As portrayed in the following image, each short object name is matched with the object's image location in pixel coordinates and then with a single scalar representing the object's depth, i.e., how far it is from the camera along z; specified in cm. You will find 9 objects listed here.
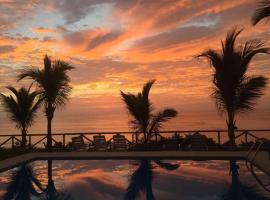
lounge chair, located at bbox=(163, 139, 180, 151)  945
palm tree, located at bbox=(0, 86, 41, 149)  1013
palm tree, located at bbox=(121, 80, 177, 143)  1008
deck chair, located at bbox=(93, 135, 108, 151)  982
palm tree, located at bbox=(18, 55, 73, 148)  977
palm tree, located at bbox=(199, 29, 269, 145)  856
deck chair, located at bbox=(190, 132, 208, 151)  906
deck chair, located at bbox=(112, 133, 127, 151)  972
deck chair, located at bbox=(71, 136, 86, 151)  982
